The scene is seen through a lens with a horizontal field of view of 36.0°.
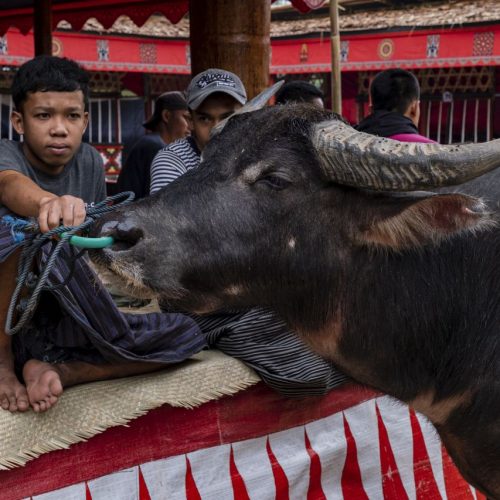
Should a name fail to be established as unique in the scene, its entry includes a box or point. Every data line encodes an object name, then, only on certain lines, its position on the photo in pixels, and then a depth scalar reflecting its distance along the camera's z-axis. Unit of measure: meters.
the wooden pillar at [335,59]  6.58
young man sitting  2.51
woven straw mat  2.48
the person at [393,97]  4.90
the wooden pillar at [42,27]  7.21
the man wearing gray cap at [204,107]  3.41
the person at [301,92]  5.29
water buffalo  2.10
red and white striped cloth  2.72
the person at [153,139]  6.05
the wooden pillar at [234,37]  3.99
